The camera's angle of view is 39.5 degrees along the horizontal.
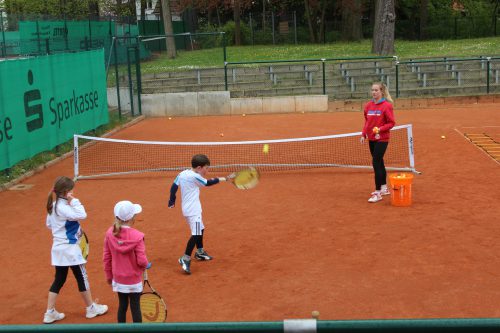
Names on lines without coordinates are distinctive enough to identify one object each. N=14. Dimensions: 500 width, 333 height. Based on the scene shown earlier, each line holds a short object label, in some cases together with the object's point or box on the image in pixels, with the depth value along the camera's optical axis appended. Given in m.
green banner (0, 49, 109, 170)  14.38
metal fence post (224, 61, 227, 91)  25.80
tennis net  15.04
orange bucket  11.01
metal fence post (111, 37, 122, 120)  22.64
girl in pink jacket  6.08
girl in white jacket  6.80
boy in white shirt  8.22
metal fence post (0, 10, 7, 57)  26.71
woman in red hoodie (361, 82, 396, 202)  11.32
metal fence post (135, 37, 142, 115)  23.78
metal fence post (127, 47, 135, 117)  23.72
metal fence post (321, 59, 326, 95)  25.42
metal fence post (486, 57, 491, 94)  25.64
